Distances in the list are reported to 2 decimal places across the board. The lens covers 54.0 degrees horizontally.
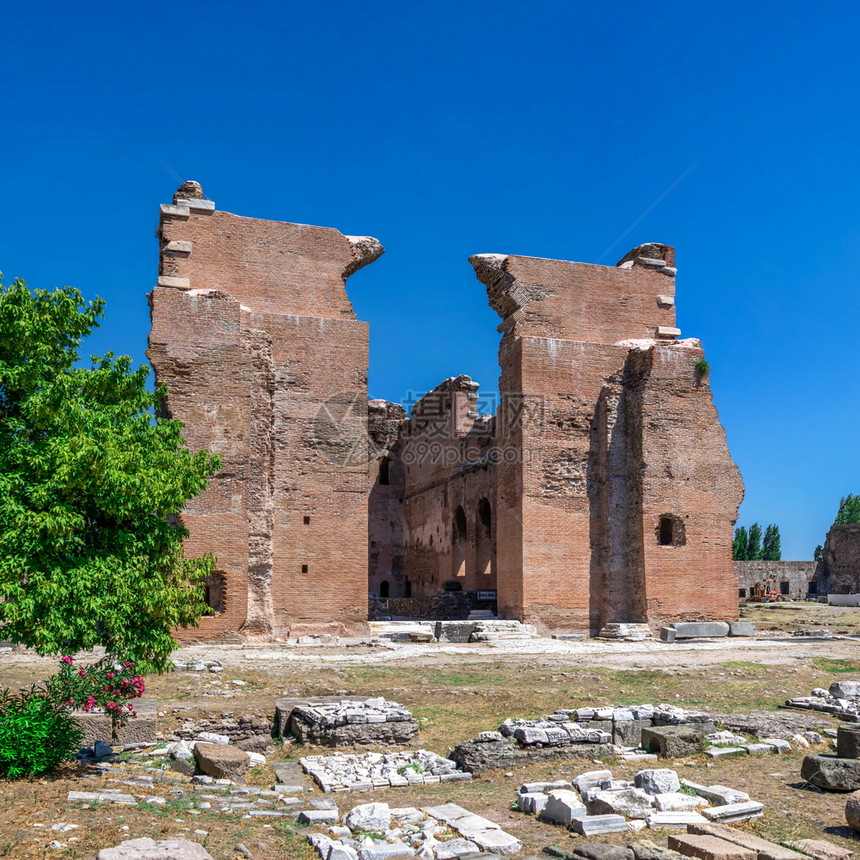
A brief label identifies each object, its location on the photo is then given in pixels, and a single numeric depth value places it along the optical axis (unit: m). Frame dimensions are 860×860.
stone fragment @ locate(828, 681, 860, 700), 10.45
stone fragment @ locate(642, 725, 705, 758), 7.66
